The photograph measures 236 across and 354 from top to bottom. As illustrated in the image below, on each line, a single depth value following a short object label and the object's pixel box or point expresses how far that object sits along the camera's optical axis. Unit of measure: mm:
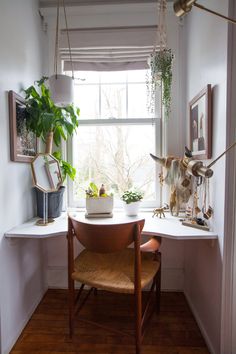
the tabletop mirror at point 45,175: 1571
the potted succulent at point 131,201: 1726
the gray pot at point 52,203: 1704
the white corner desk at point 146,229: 1330
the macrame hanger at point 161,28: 1659
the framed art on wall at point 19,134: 1396
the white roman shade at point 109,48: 1890
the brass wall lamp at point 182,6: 785
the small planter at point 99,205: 1698
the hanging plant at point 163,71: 1639
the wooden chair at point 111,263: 1174
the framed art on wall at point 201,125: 1358
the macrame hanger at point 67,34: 1904
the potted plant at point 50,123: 1573
